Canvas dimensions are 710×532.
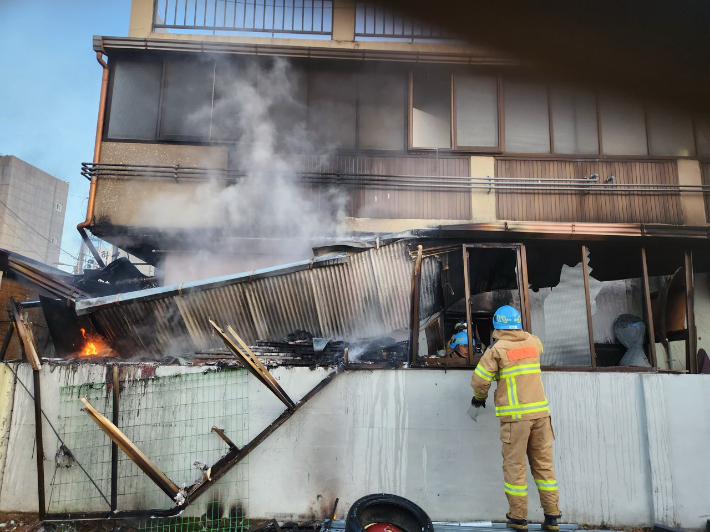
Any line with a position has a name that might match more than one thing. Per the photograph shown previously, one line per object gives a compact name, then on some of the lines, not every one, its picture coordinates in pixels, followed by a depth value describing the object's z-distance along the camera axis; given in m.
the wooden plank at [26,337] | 5.66
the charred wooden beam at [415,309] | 6.52
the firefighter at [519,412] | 4.86
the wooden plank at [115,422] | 5.85
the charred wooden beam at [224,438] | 5.69
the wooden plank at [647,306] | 6.96
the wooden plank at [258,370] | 5.02
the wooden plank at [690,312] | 7.46
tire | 4.84
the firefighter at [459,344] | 7.04
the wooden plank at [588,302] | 6.63
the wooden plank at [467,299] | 6.43
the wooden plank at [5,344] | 6.37
